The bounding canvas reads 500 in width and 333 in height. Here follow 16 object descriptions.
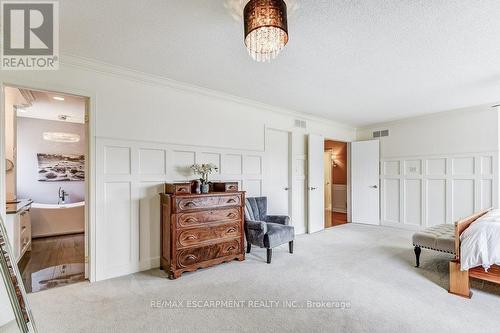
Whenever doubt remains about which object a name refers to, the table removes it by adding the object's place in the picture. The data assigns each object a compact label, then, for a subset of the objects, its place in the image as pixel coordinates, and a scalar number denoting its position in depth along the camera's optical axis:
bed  2.51
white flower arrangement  3.51
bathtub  5.00
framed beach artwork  5.56
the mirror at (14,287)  1.58
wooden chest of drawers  3.00
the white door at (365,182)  6.18
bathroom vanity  3.01
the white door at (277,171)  4.74
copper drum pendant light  1.59
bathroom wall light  5.62
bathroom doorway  3.31
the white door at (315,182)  5.30
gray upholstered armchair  3.53
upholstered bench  3.08
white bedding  2.44
